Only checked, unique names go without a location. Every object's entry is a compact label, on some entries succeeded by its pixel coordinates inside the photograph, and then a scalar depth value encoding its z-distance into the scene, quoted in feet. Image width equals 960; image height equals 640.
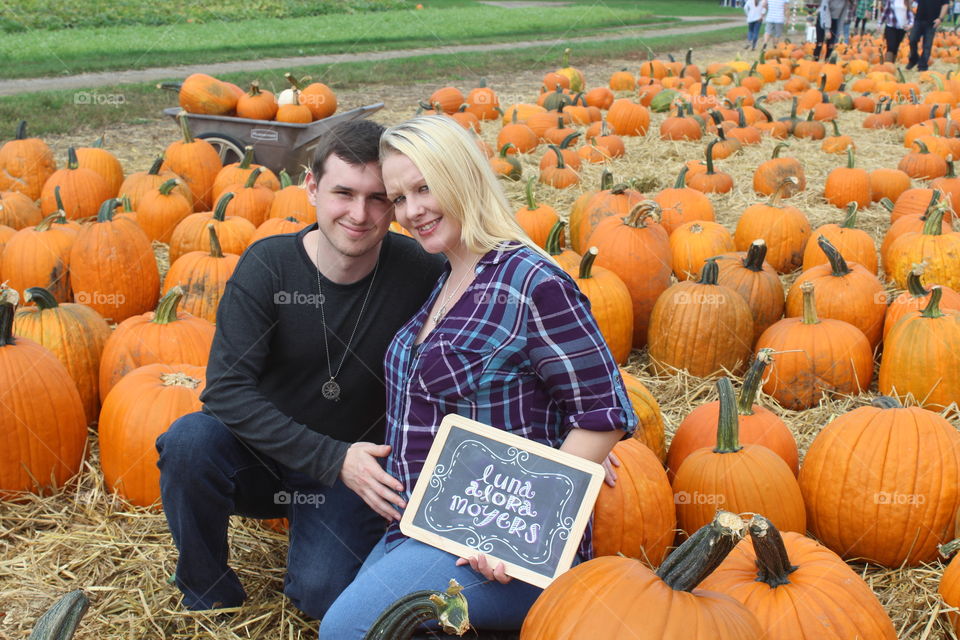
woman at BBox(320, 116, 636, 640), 7.33
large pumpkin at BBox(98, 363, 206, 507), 10.73
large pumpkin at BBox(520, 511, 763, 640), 5.86
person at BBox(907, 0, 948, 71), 52.21
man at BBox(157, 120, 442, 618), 8.55
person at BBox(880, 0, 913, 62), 54.39
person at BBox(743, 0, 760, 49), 65.82
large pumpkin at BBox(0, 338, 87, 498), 10.67
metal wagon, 24.54
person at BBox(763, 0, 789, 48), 63.46
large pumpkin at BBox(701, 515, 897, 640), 6.90
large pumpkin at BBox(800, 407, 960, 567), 9.36
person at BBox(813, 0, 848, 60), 57.16
